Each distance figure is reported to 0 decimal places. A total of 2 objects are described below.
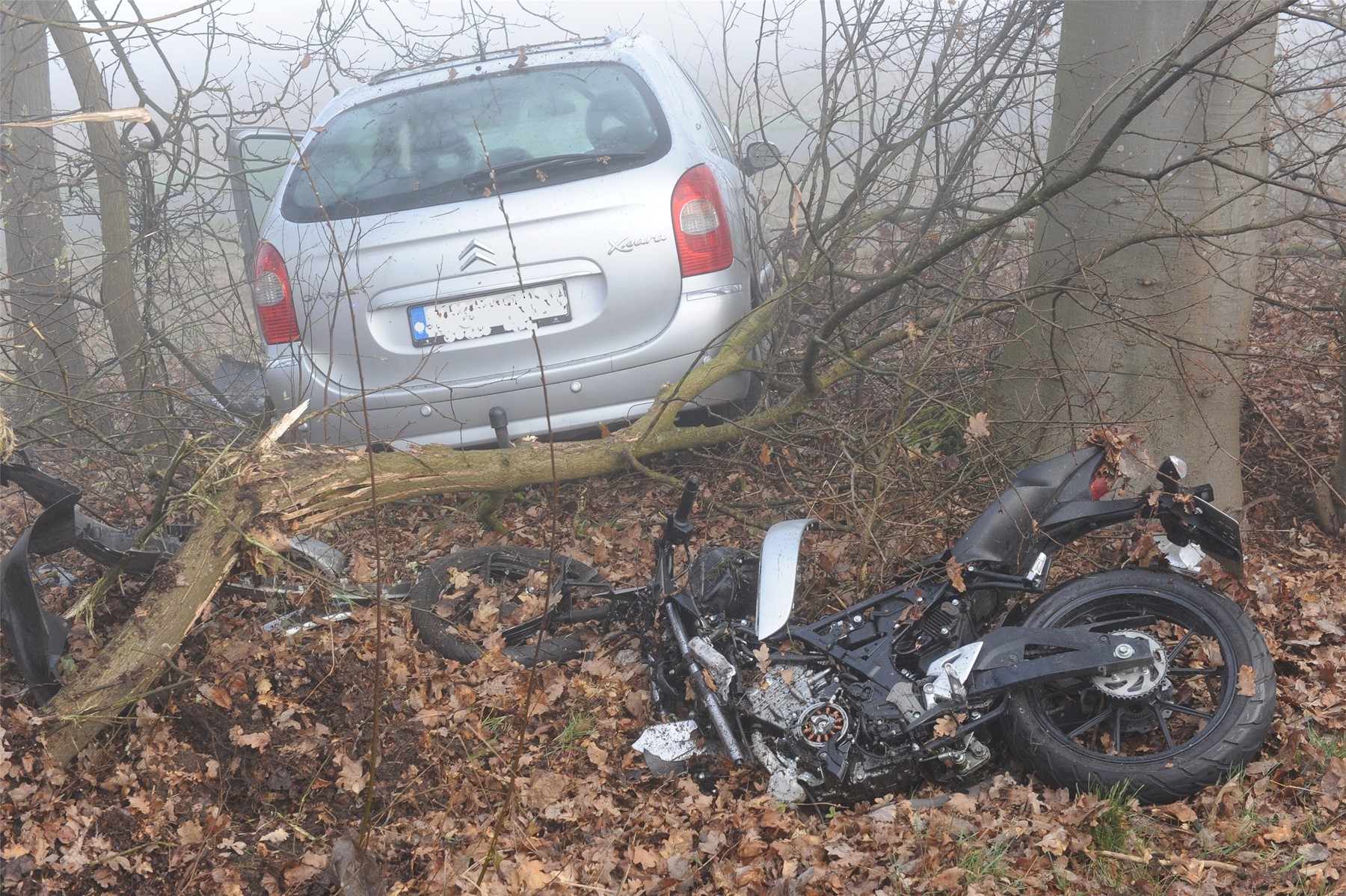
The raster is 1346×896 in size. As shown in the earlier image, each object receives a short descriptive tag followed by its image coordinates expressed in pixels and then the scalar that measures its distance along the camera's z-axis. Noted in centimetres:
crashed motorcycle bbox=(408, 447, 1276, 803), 290
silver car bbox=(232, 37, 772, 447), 434
